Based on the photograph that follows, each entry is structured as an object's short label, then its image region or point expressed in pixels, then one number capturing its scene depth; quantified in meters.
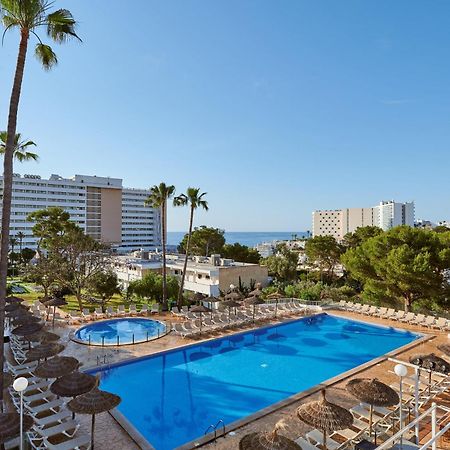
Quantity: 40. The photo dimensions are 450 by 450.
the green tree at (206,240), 55.06
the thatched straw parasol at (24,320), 14.83
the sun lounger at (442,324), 19.69
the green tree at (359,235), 42.49
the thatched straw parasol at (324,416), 6.77
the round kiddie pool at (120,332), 17.31
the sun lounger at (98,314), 21.00
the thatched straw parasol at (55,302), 18.39
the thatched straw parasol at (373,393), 8.15
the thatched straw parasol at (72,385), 8.35
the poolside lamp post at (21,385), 6.08
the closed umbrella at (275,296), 22.40
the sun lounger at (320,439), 7.63
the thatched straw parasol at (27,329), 13.29
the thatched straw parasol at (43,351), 11.07
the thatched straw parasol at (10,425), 6.47
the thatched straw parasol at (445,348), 11.89
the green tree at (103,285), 25.11
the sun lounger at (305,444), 7.45
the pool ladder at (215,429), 8.81
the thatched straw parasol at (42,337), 13.05
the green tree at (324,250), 42.47
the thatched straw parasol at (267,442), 5.82
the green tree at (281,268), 39.12
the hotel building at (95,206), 93.00
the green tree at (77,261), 24.48
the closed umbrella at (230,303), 19.82
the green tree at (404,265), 21.52
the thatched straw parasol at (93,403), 7.49
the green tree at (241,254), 45.28
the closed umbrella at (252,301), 20.92
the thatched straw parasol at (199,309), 18.88
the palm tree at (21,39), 8.56
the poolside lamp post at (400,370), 6.69
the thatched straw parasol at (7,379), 9.38
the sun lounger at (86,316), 20.48
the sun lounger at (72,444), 7.51
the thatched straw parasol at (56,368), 9.41
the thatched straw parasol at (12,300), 19.73
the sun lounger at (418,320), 20.54
